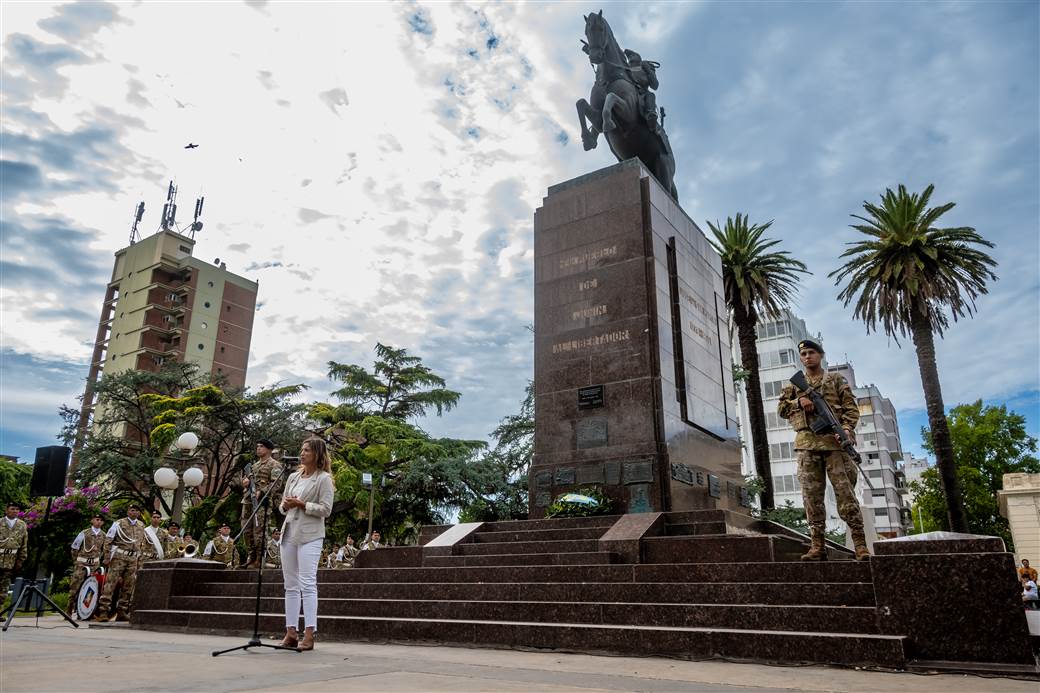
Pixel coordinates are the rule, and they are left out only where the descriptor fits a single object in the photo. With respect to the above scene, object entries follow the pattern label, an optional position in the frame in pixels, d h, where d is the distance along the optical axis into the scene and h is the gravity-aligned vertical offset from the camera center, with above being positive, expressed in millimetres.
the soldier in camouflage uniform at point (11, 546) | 10844 -23
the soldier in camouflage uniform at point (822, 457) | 6715 +899
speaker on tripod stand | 9406 +937
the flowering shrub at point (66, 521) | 26969 +1002
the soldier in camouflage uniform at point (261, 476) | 10125 +1005
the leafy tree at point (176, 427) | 30547 +5358
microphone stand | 5489 -814
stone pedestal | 12031 +3583
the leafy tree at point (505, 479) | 28812 +2858
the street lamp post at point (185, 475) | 16516 +1698
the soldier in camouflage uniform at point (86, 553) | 13180 -152
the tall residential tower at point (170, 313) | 62812 +21544
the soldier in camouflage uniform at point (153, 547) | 13041 -32
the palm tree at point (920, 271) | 26453 +10741
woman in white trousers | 6047 +19
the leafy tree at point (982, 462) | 44656 +5845
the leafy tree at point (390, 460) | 31359 +4052
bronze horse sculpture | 15602 +9742
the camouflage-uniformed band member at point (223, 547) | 15500 -30
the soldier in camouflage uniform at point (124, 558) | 12078 -232
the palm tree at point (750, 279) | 29797 +11600
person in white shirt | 10481 -764
